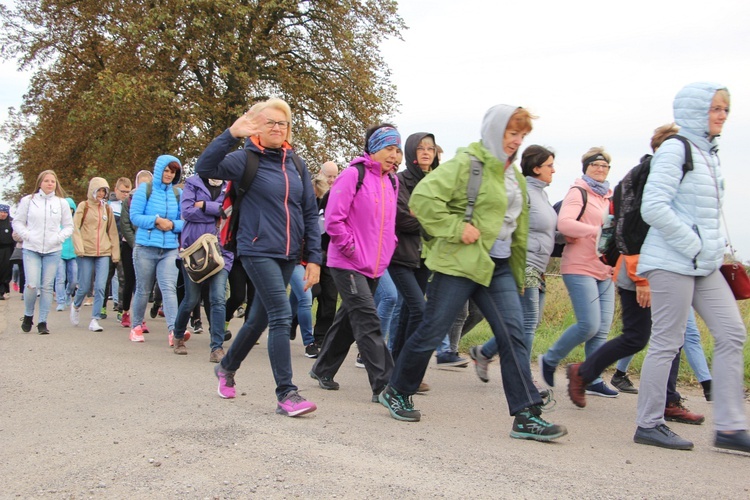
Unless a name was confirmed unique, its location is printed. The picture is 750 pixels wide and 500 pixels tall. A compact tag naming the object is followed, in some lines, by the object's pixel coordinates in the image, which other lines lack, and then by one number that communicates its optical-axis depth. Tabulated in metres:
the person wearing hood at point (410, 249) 6.65
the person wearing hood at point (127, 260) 10.98
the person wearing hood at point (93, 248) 10.94
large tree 23.56
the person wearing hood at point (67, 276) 13.20
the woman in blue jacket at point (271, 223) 5.43
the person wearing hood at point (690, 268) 4.81
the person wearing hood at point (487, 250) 5.05
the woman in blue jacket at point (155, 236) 9.49
